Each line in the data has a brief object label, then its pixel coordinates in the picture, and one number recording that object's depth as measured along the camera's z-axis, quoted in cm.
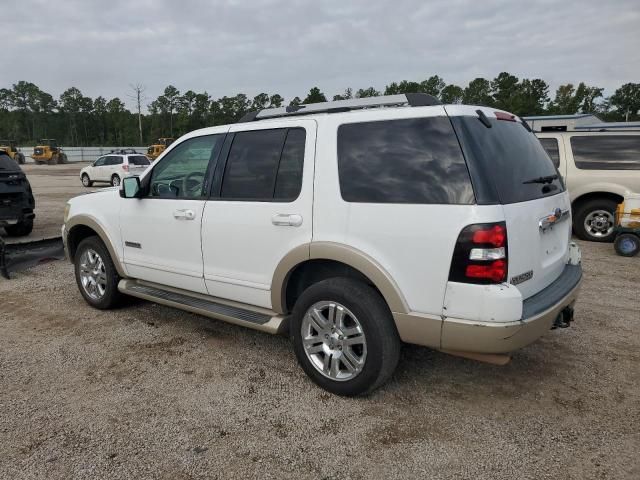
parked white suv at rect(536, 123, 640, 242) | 805
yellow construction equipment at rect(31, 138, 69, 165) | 4728
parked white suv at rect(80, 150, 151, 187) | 2244
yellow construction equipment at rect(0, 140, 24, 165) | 4328
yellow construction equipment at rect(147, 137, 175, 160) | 4068
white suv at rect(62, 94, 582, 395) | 264
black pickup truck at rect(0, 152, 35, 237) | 844
